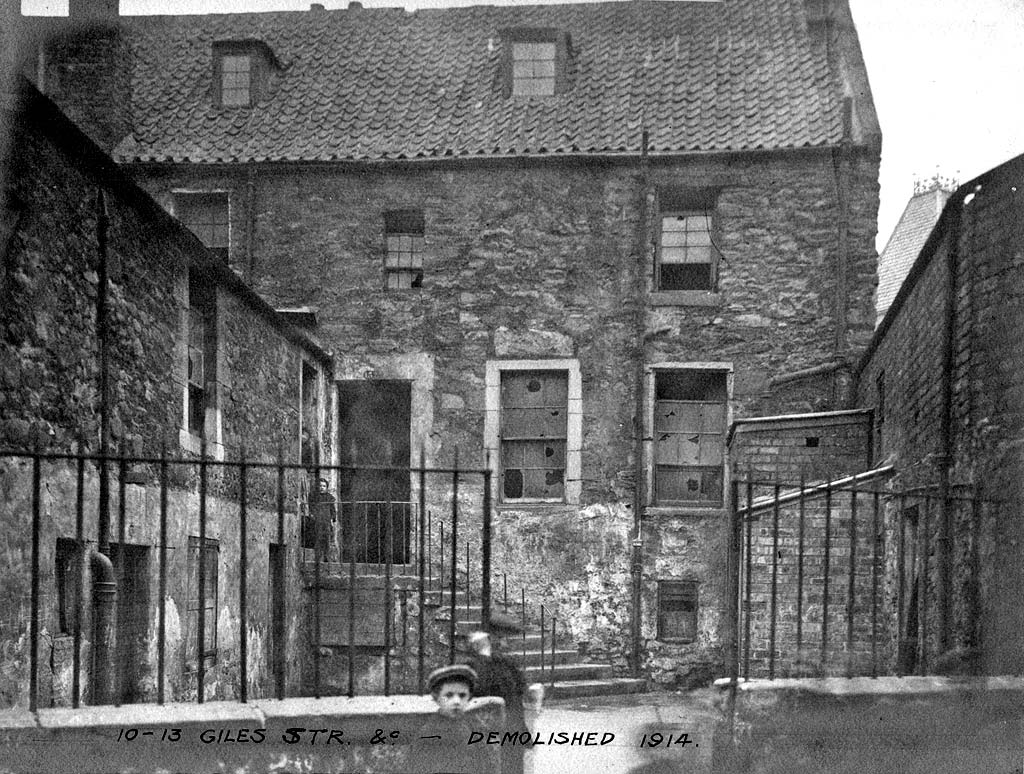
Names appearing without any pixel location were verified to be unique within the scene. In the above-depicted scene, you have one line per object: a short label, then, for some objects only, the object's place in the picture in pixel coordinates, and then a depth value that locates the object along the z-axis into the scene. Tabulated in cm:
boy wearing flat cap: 526
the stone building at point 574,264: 1484
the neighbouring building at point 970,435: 659
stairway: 1320
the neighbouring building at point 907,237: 2461
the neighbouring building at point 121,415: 707
